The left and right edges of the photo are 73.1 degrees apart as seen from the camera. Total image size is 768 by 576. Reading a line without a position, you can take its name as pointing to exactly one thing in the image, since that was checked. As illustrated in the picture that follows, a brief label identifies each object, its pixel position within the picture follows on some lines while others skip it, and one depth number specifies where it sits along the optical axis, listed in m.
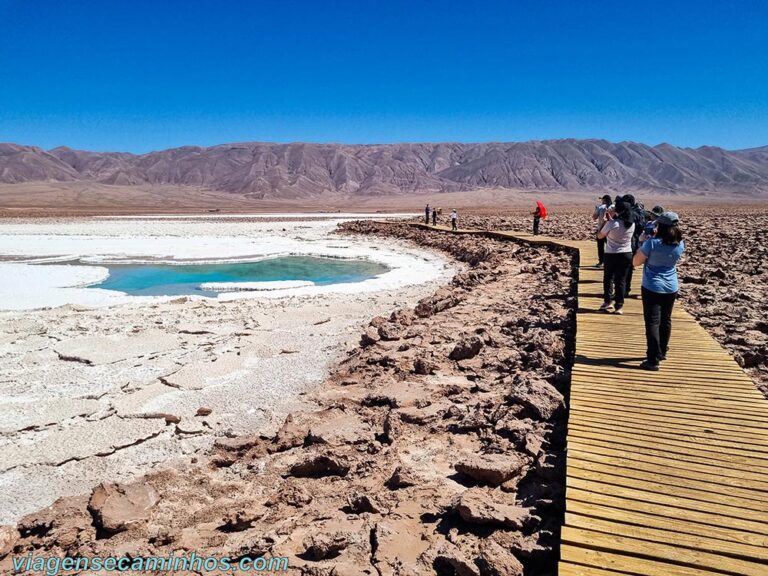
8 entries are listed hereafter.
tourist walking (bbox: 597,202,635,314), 7.00
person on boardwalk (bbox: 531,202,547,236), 21.07
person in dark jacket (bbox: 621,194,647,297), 7.64
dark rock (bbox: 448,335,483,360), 6.92
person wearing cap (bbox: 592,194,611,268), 9.78
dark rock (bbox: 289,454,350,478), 4.26
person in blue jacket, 5.05
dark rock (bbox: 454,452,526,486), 3.75
